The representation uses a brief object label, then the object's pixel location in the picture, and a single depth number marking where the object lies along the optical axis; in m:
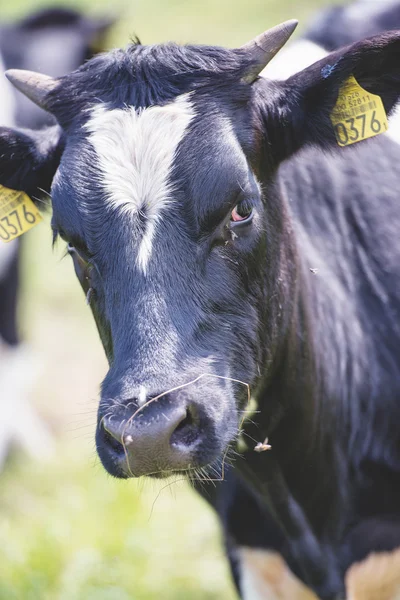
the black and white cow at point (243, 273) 5.31
